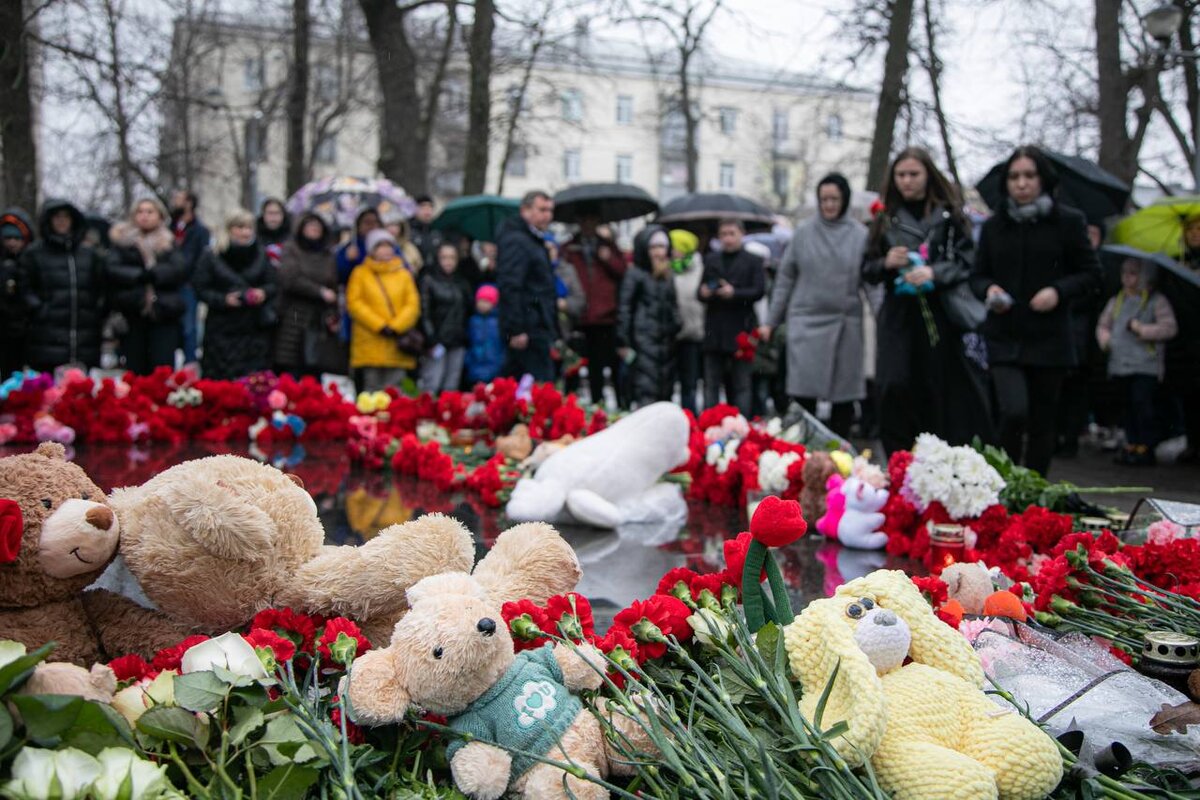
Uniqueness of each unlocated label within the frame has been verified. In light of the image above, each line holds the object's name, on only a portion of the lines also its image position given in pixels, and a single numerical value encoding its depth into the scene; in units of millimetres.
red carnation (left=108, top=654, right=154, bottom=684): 1877
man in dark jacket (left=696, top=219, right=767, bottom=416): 9055
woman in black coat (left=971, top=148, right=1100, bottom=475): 5695
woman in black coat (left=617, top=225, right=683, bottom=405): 9539
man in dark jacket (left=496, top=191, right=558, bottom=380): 8711
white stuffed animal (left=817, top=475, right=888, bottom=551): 4449
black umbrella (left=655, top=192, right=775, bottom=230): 12852
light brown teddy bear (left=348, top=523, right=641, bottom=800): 1817
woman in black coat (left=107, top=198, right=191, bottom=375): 9266
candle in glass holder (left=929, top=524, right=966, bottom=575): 4074
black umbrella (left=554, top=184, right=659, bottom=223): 11859
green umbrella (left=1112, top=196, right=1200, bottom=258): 8875
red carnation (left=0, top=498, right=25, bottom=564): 1857
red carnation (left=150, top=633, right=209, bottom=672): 1888
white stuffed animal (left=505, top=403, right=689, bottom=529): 4805
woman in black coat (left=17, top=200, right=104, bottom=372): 8812
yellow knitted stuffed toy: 1754
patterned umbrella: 11531
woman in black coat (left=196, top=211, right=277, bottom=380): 9312
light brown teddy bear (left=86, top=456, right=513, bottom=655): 2104
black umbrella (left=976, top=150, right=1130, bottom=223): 8453
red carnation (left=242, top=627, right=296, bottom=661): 1920
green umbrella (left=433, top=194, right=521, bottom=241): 11914
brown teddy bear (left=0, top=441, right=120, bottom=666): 1998
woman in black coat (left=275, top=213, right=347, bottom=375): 9320
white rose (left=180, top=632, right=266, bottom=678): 1833
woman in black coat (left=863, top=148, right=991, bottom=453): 6133
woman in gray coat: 7078
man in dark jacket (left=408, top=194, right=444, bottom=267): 10586
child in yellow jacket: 8906
